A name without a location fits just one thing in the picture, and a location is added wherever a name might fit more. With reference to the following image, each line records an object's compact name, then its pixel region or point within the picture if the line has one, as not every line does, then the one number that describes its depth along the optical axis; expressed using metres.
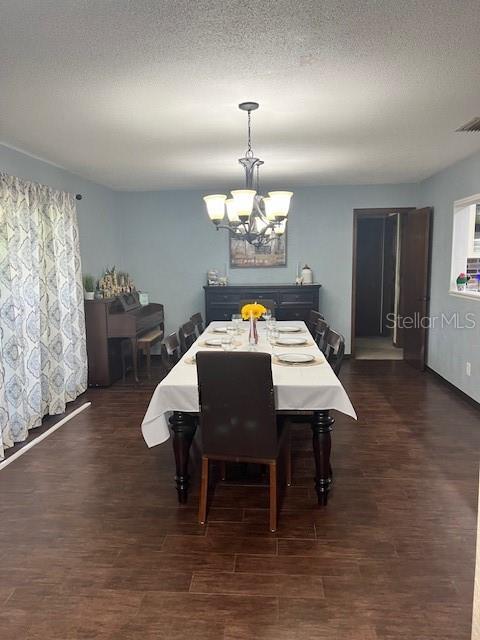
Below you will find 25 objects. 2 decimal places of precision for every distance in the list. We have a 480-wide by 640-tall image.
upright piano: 5.30
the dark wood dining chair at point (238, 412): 2.38
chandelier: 3.17
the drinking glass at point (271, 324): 4.07
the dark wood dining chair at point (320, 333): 3.95
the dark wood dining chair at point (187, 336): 3.93
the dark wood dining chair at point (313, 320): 4.70
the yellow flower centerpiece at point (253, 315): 3.58
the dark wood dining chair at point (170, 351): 3.31
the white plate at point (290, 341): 3.68
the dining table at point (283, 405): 2.60
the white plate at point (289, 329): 4.43
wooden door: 5.73
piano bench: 5.66
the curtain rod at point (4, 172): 3.70
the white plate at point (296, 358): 3.05
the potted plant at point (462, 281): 4.84
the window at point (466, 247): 4.81
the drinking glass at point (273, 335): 3.75
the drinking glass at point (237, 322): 4.29
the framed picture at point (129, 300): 5.68
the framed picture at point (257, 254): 6.59
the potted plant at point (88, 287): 5.36
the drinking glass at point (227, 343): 3.51
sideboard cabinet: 6.29
